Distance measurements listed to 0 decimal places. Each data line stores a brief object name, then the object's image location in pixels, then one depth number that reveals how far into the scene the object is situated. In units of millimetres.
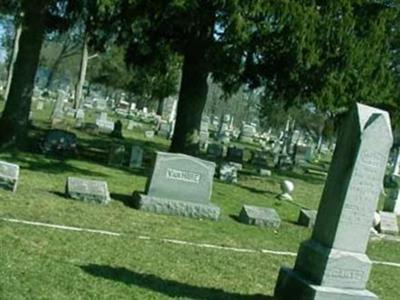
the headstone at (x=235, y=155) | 26312
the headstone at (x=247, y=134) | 53094
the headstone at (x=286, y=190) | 18422
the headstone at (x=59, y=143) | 18828
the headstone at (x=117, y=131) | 30953
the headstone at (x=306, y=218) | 13938
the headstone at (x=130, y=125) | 40538
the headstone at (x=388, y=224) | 14812
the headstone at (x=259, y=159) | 28778
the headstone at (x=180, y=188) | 12648
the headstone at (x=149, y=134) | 35438
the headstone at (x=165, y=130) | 37375
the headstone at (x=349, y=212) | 6930
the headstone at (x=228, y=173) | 20197
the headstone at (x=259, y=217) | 13000
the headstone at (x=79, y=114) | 35578
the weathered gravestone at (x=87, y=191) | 12094
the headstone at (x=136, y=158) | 19859
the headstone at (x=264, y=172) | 23781
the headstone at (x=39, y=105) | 44959
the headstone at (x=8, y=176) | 11742
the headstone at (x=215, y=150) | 28686
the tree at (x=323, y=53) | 17828
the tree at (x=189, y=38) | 17219
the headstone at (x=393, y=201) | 18156
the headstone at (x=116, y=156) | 19688
